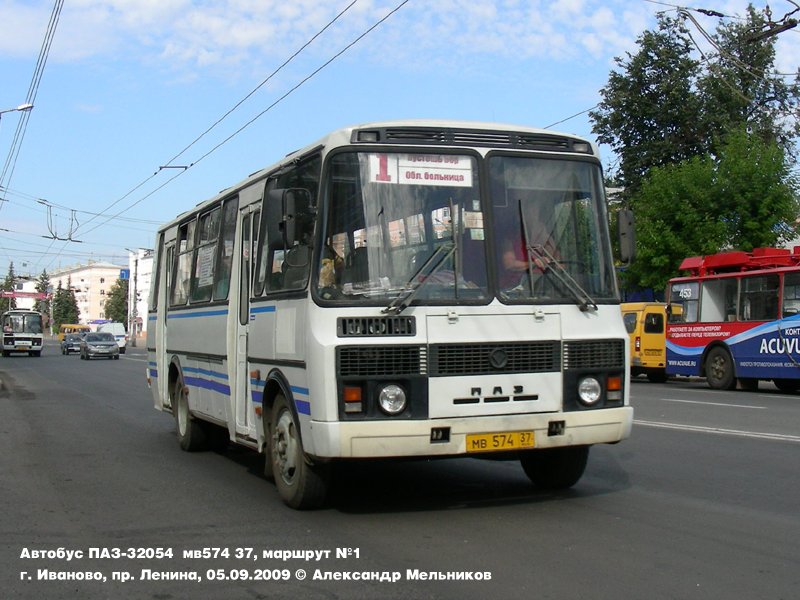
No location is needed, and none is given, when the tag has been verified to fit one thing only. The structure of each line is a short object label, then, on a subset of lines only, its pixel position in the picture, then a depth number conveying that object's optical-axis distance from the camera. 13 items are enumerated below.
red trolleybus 21.30
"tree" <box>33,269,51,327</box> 152.75
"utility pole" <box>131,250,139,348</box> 94.50
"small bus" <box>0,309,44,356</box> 58.00
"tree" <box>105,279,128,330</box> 147.95
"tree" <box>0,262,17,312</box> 154.62
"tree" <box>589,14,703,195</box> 39.94
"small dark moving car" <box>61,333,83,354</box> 64.44
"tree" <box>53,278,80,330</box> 156.75
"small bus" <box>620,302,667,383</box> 28.55
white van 69.50
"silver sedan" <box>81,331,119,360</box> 49.75
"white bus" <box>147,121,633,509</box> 6.62
